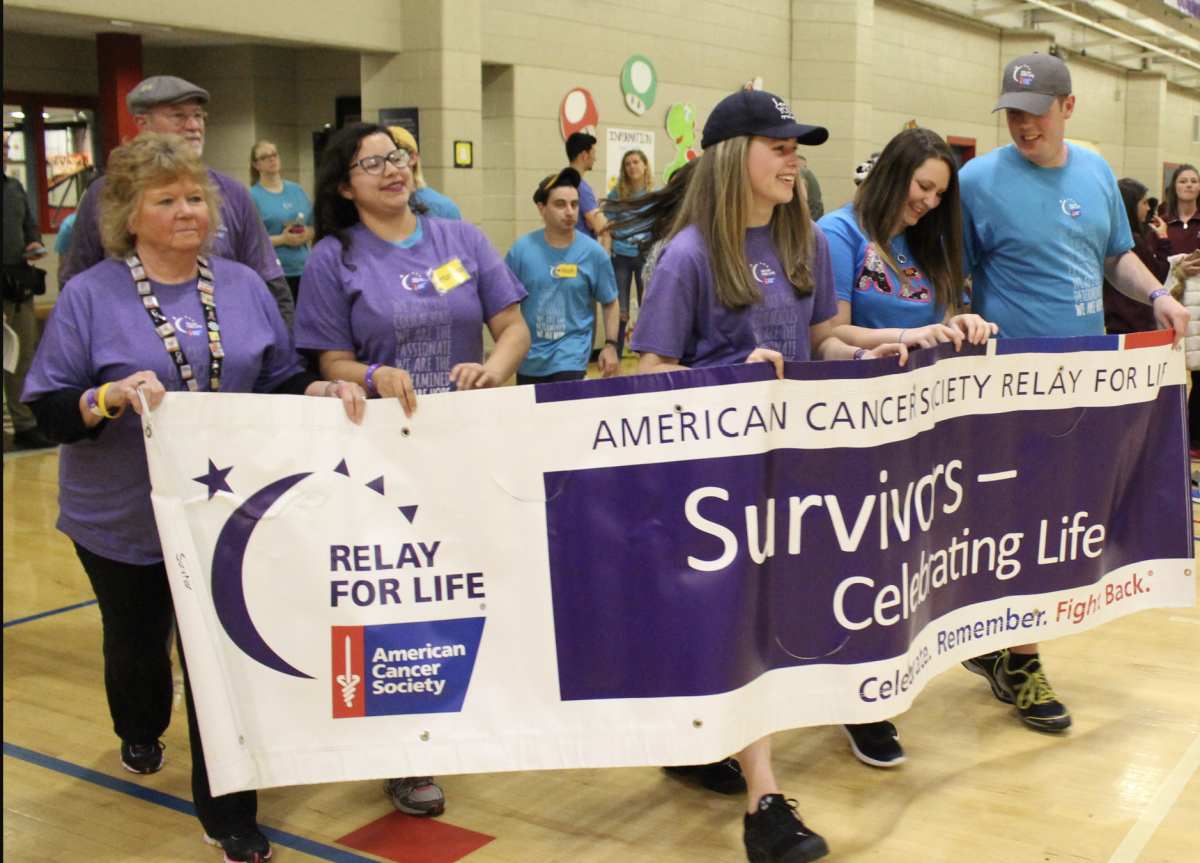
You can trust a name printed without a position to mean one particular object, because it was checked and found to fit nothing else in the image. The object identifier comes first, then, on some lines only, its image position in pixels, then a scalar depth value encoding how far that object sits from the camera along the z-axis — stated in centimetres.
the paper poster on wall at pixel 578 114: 1002
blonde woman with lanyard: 226
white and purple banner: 219
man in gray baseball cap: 299
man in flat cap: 304
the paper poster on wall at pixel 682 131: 1129
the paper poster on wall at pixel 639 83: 1067
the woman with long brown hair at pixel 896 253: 277
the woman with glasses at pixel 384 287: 254
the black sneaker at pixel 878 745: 273
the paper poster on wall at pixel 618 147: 1059
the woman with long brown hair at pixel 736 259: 240
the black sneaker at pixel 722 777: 263
